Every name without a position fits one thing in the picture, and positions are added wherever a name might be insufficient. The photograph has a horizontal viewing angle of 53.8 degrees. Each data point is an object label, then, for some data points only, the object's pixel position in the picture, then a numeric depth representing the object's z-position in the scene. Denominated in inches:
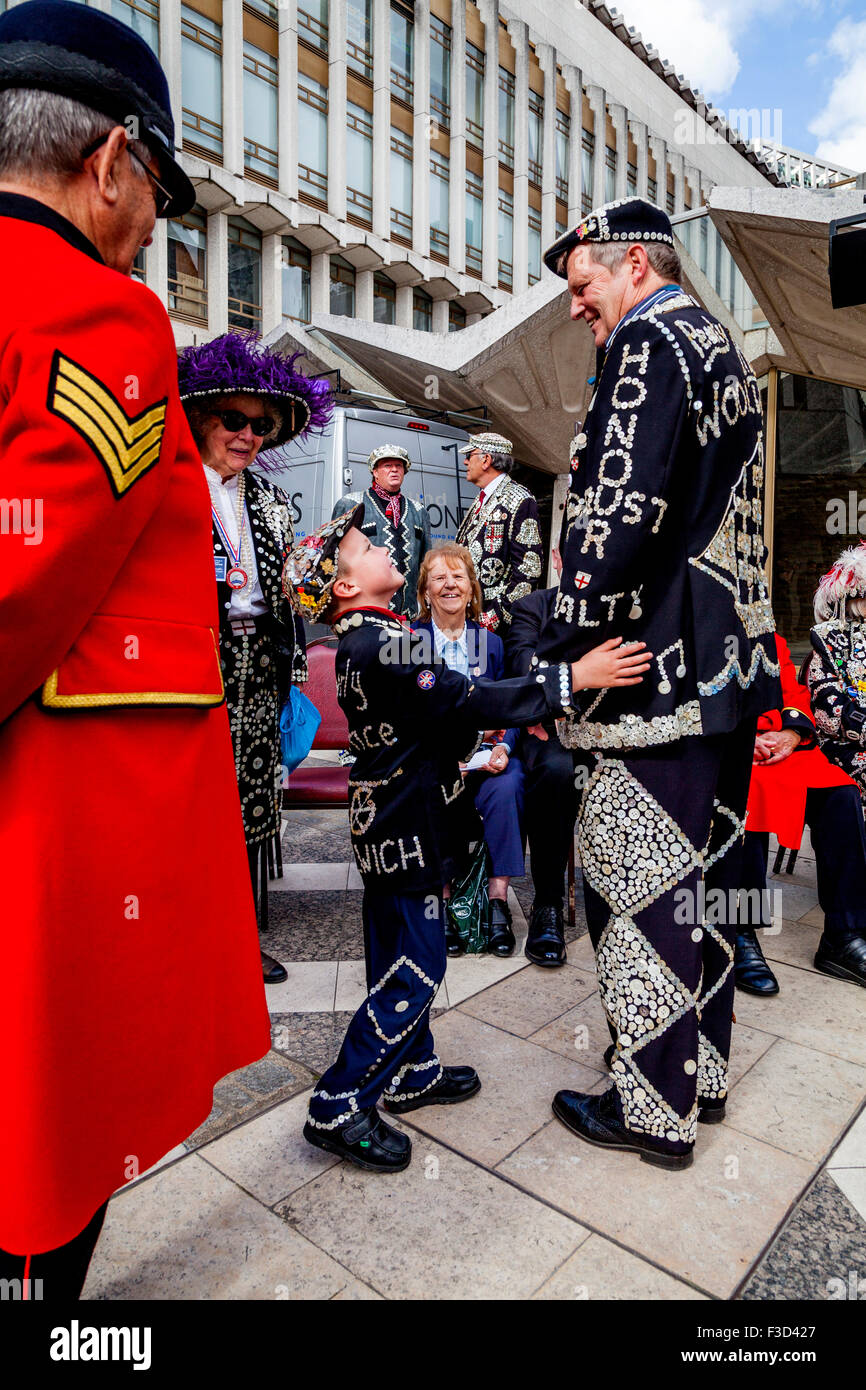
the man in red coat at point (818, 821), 130.0
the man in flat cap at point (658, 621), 74.4
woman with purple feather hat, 115.0
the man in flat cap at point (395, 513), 270.1
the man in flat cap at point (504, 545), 202.5
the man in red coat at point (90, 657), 38.4
